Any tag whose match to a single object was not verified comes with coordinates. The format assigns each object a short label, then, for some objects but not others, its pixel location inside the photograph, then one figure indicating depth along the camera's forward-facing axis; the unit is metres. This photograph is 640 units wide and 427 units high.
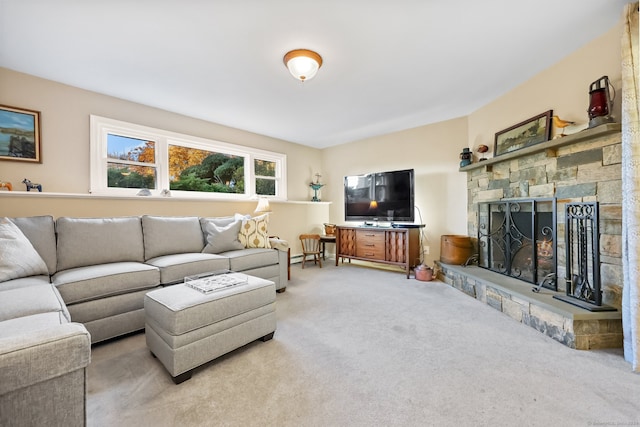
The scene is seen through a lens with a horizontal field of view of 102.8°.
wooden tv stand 3.76
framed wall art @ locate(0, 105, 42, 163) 2.39
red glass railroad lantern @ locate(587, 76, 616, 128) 1.91
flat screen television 3.96
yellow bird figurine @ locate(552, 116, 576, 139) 2.27
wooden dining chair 4.61
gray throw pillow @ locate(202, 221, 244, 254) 3.05
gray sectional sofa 0.80
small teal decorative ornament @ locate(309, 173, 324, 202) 5.21
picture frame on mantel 2.50
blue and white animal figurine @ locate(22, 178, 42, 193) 2.45
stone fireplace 1.86
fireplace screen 2.48
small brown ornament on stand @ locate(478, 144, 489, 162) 3.27
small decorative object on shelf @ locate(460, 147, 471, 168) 3.50
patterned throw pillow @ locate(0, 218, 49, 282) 1.79
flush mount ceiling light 2.13
